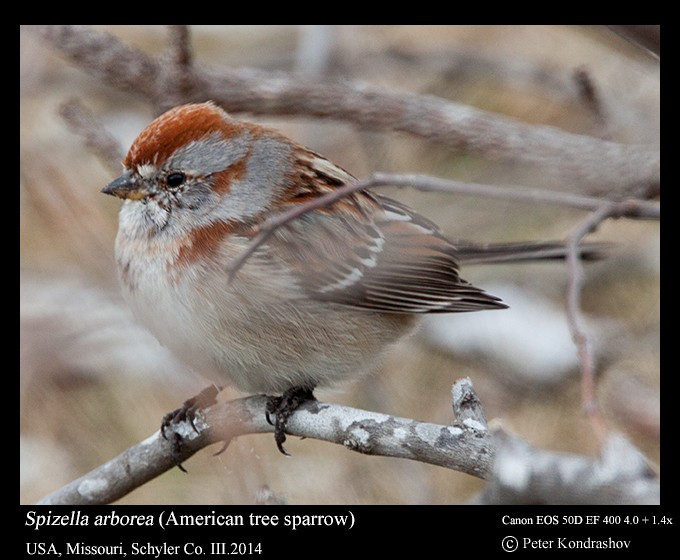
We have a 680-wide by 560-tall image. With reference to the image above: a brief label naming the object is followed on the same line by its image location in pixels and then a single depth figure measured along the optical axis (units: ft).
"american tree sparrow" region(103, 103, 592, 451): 18.11
